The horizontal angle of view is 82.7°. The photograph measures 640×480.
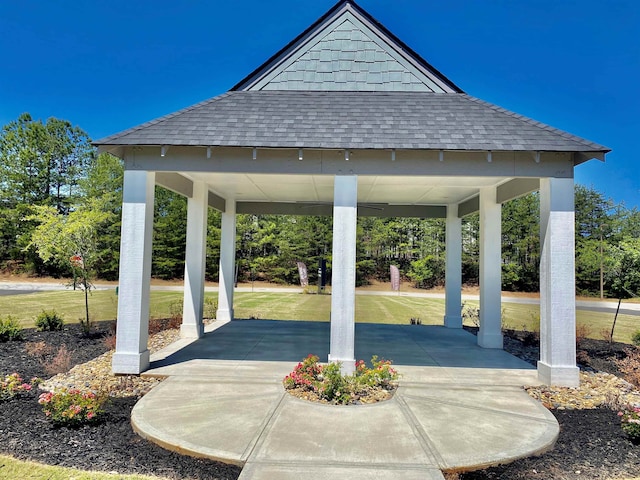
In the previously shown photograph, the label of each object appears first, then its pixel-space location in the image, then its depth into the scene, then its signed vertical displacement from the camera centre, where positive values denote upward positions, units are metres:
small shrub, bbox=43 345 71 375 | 6.69 -2.17
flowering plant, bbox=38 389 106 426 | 4.36 -1.93
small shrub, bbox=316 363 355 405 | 5.33 -1.97
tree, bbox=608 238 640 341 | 9.15 -0.13
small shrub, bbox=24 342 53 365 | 7.67 -2.20
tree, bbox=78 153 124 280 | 30.92 +4.96
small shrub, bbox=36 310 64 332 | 10.20 -2.06
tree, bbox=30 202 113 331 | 9.62 +0.34
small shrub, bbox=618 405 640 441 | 4.29 -1.92
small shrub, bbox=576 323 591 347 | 10.67 -2.16
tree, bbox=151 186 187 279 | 32.94 +1.12
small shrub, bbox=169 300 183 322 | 11.87 -2.15
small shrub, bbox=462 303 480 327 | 13.95 -2.43
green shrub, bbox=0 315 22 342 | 8.97 -2.05
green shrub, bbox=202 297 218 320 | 13.67 -2.33
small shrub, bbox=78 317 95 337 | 9.66 -2.11
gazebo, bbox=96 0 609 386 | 6.42 +1.93
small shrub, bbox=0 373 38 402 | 5.30 -2.05
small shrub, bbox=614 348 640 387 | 6.67 -2.06
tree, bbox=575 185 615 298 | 29.84 +3.39
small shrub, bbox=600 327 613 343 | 11.24 -2.36
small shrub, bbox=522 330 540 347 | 9.91 -2.21
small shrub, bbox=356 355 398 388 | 5.77 -1.92
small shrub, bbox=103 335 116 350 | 8.37 -2.14
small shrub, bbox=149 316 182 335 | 10.43 -2.21
